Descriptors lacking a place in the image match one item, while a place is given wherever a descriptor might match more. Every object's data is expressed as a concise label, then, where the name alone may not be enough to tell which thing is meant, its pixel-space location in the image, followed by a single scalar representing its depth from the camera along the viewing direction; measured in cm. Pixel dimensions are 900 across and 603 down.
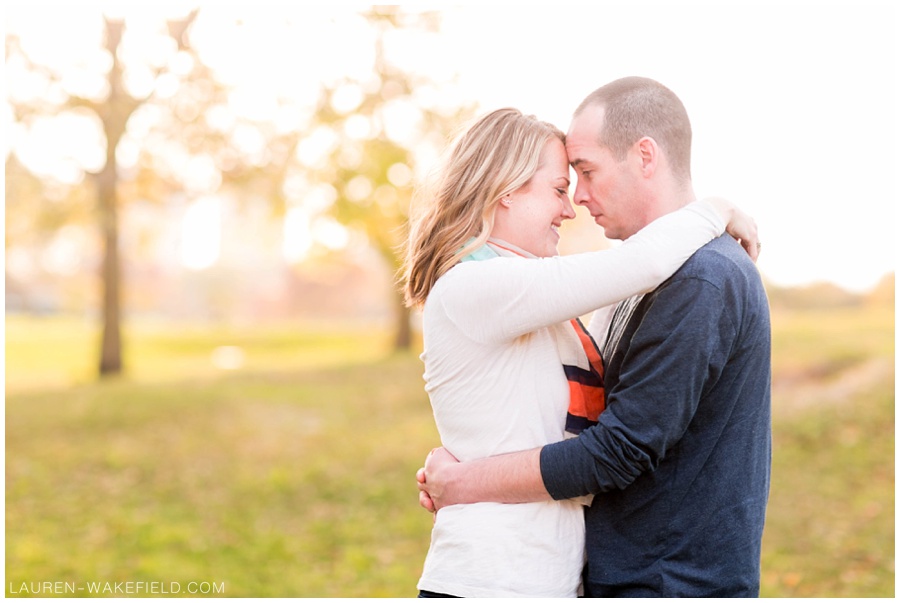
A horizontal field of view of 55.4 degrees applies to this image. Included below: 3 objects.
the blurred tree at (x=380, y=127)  1625
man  220
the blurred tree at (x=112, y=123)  1557
